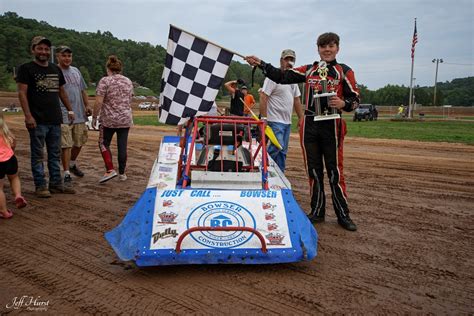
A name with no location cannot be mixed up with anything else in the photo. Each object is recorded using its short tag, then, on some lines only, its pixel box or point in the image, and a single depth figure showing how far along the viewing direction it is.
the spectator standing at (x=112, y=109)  5.97
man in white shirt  5.42
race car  3.10
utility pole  58.75
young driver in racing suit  4.17
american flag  30.86
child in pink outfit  4.33
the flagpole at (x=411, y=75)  31.00
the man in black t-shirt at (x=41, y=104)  4.94
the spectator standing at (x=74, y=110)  5.81
